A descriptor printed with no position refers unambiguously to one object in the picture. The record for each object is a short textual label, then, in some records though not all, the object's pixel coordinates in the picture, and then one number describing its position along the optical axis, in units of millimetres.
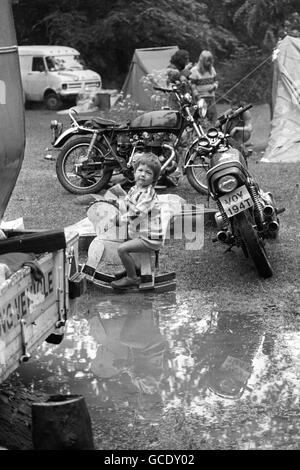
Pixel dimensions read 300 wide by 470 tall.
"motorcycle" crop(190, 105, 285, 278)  7016
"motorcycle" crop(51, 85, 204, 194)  10469
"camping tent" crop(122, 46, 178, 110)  21375
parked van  25016
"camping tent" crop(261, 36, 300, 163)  13805
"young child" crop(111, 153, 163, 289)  6727
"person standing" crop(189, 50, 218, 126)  14559
